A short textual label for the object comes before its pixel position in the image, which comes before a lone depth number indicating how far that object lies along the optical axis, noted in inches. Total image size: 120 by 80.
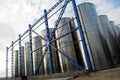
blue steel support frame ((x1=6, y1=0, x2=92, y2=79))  274.3
